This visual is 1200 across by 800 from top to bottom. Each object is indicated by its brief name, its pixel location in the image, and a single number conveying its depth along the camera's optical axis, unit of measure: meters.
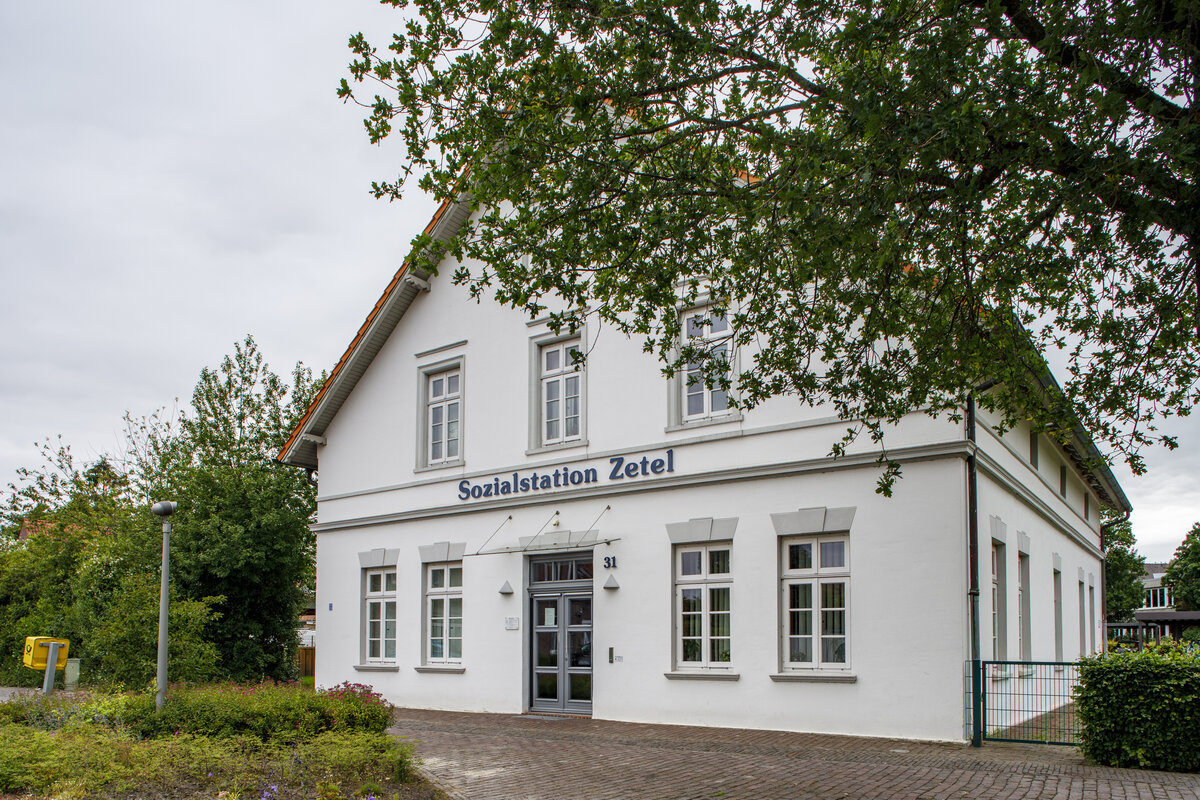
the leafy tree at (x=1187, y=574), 66.81
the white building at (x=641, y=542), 13.38
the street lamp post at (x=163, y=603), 12.41
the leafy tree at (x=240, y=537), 22.38
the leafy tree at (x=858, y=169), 7.46
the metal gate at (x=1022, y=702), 12.16
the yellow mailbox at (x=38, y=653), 18.50
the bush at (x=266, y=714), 11.39
